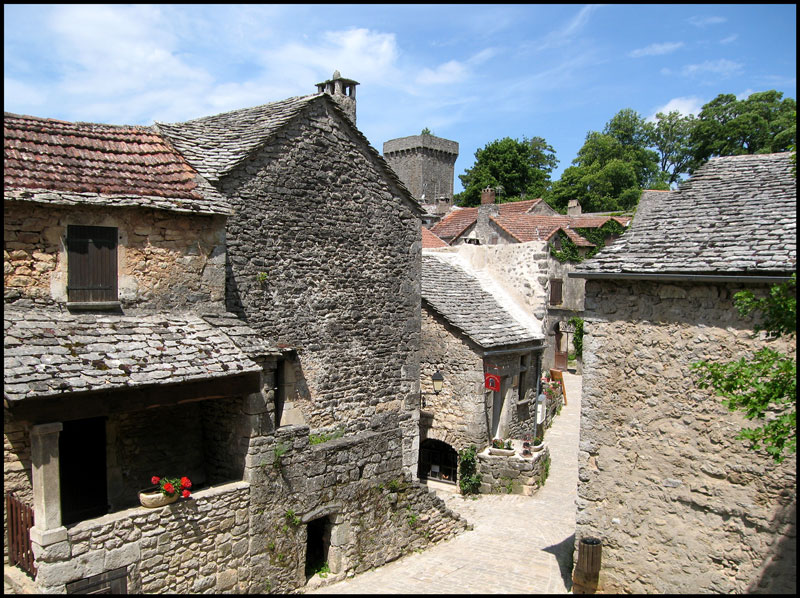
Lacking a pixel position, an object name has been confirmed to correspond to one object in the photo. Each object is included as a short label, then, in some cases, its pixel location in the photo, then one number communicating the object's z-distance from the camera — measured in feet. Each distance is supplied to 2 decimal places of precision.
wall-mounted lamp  54.34
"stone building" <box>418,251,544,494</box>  54.90
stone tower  200.34
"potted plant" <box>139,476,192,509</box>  26.09
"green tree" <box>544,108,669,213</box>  171.86
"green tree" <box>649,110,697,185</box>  192.34
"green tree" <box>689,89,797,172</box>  141.59
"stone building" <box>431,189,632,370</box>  91.20
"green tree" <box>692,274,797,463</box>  20.02
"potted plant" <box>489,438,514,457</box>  53.11
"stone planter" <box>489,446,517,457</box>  52.95
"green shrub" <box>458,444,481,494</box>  52.65
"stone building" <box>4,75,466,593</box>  25.25
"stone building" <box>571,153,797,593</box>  26.20
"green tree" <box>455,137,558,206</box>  176.24
